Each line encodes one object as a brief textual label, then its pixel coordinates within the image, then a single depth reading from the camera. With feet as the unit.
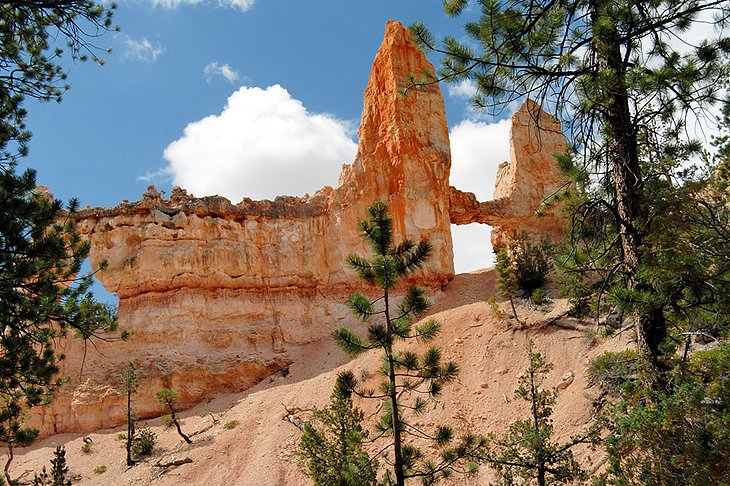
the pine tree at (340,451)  34.81
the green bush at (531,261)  79.77
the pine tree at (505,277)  70.54
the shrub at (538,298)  75.00
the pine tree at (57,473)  51.23
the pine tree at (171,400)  65.87
